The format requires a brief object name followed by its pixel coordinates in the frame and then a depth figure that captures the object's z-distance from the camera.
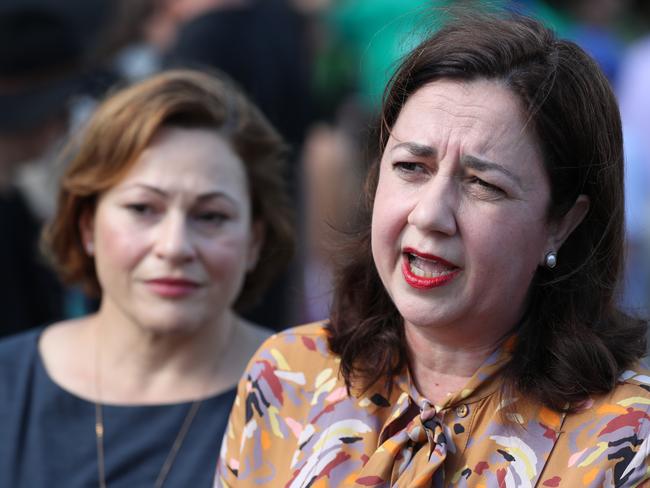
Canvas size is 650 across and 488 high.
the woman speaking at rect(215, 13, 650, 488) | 4.64
